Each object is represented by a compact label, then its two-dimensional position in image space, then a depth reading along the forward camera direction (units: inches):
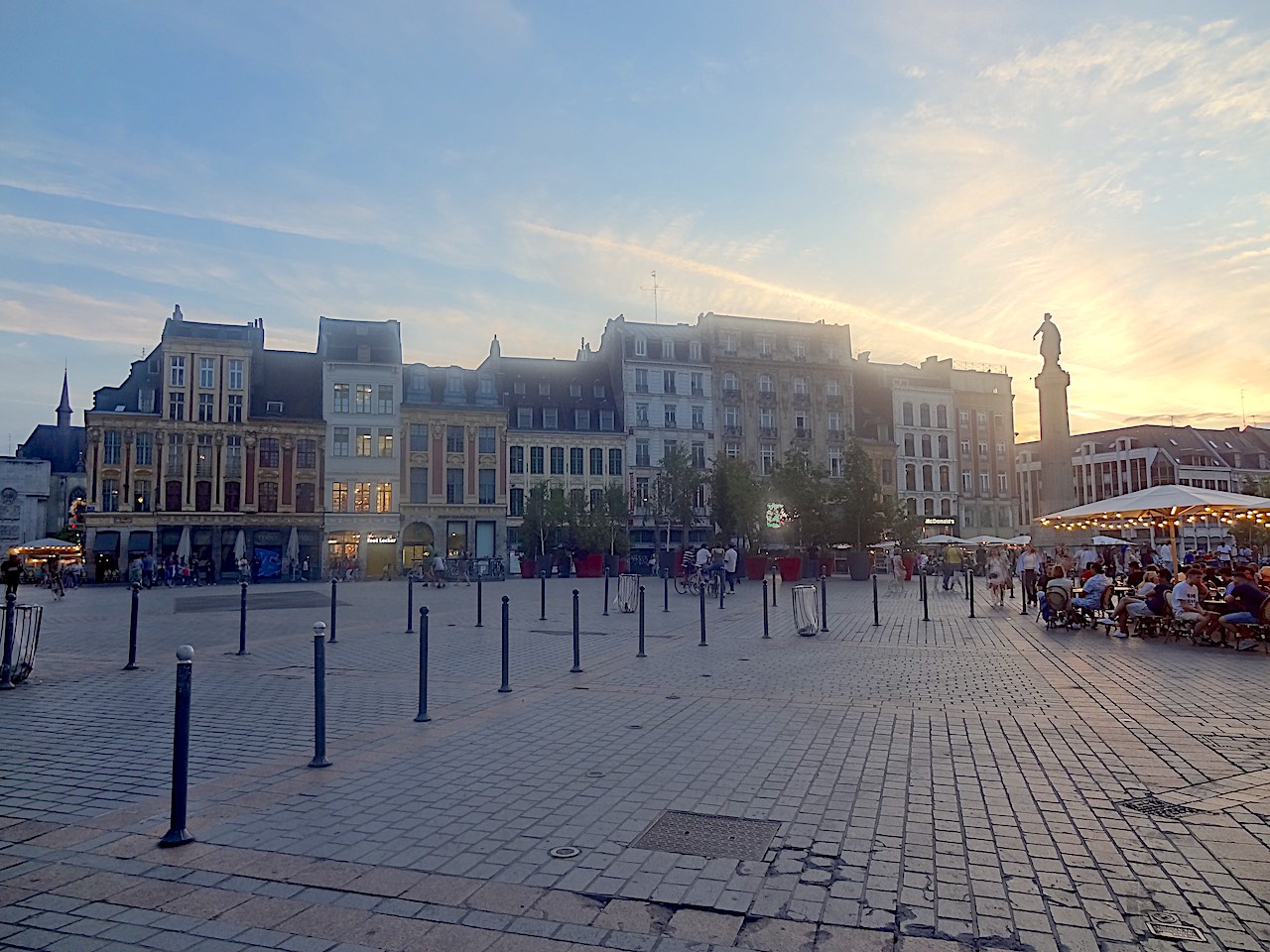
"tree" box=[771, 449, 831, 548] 1733.5
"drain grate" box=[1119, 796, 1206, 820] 215.2
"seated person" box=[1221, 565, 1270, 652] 537.6
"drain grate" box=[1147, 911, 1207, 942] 149.1
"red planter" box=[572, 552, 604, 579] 2059.5
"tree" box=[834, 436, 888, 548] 1753.2
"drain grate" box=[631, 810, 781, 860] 195.6
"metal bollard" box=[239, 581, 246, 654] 556.4
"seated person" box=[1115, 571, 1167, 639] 615.8
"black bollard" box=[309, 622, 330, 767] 278.7
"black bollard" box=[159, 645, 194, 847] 204.2
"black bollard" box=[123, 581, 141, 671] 494.3
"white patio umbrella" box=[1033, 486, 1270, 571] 714.8
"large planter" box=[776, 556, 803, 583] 1555.1
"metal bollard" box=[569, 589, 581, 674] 472.0
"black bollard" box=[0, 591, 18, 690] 426.9
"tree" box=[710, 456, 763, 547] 1756.9
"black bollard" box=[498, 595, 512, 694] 408.2
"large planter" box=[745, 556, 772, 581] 1663.4
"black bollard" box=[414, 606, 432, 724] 343.3
